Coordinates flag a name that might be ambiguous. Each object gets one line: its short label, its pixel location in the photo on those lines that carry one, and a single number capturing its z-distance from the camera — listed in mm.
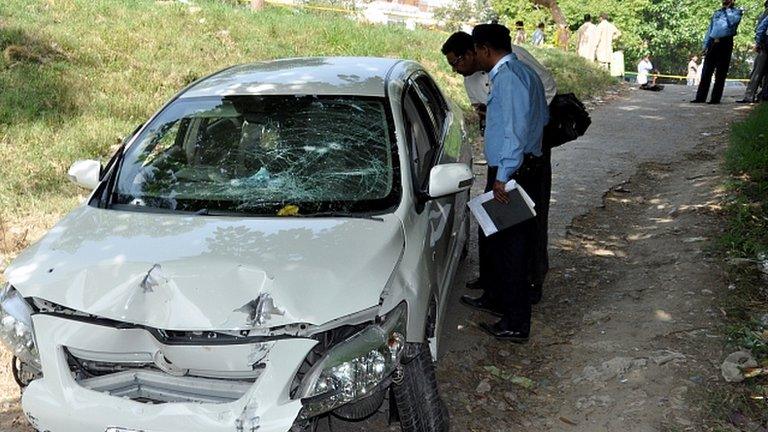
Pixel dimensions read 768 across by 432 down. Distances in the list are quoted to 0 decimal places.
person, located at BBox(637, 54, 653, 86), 19886
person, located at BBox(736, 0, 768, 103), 11977
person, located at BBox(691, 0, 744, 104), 11703
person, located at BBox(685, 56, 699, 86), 25516
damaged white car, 2438
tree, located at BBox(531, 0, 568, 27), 21938
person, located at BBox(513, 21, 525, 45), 23428
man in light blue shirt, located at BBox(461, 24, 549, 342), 3834
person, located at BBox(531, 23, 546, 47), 22359
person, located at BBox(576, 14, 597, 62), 19438
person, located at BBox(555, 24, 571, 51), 21434
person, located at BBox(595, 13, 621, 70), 19250
